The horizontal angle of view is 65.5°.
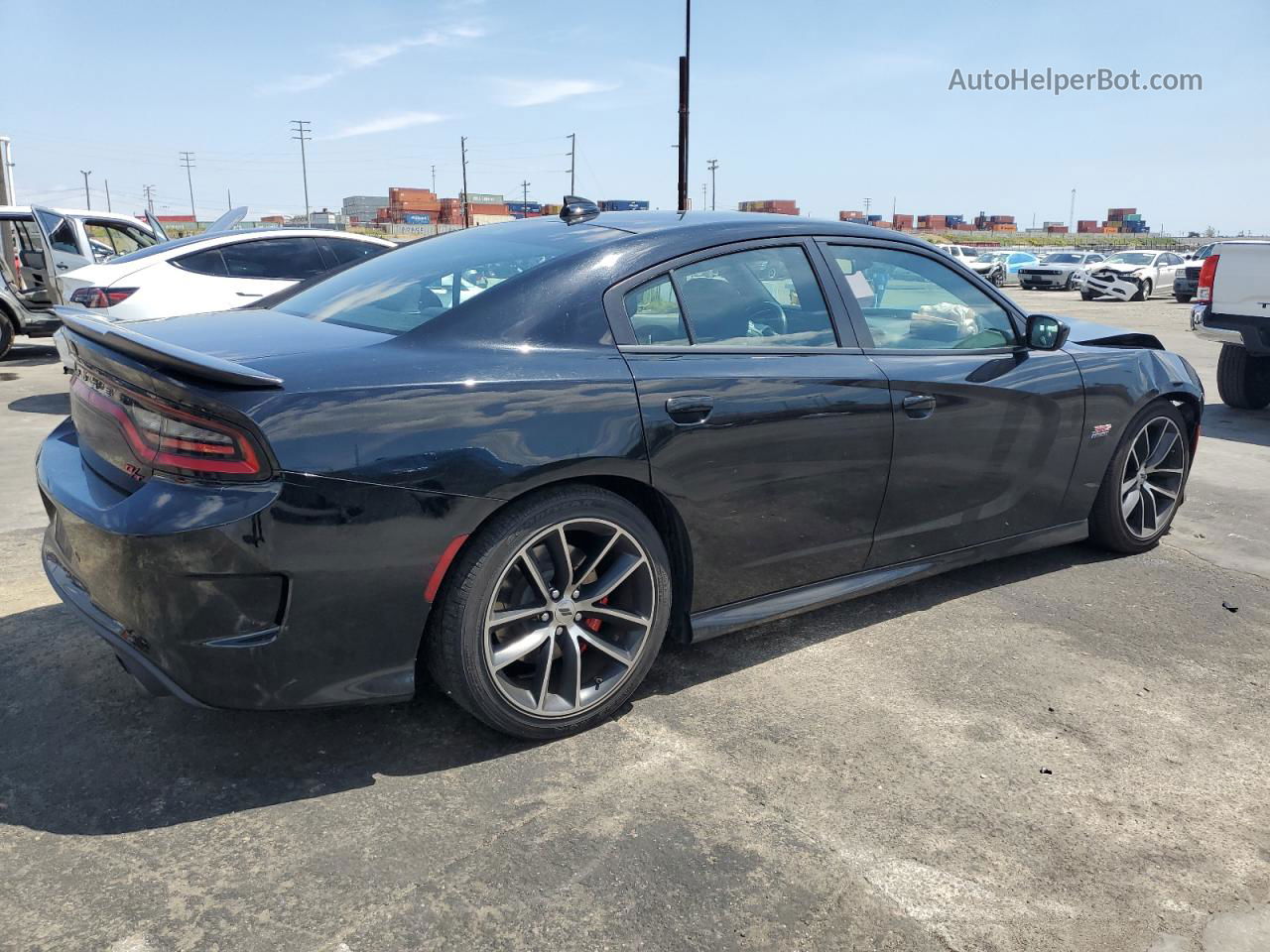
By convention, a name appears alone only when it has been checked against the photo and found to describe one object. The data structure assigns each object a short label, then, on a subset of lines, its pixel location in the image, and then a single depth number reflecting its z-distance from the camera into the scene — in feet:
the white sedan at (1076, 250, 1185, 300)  89.35
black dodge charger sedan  7.75
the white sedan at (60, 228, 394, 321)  25.29
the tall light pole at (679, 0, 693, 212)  69.62
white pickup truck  26.17
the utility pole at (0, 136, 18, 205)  54.49
